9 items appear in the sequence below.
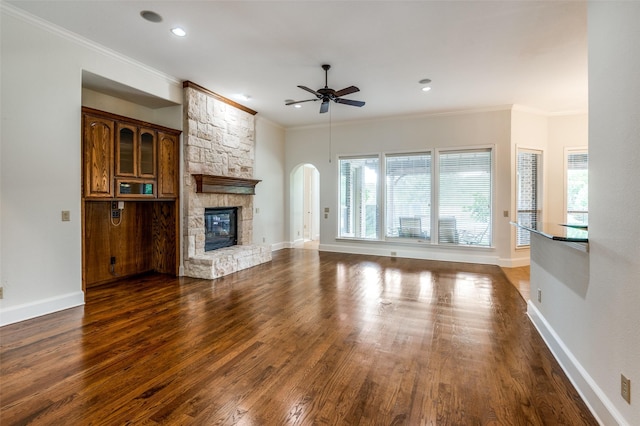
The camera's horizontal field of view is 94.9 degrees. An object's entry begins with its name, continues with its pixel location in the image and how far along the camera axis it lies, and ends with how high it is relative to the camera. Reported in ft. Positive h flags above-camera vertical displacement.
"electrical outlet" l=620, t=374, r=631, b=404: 4.92 -3.08
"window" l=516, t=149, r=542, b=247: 20.17 +1.52
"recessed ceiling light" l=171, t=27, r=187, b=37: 10.93 +6.76
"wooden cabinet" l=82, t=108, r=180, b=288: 12.51 +0.70
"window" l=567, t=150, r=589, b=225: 20.49 +1.65
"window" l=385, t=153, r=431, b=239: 21.80 +1.06
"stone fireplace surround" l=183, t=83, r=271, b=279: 16.28 +2.69
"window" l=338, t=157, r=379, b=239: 23.54 +1.02
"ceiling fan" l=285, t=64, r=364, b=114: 13.80 +5.63
